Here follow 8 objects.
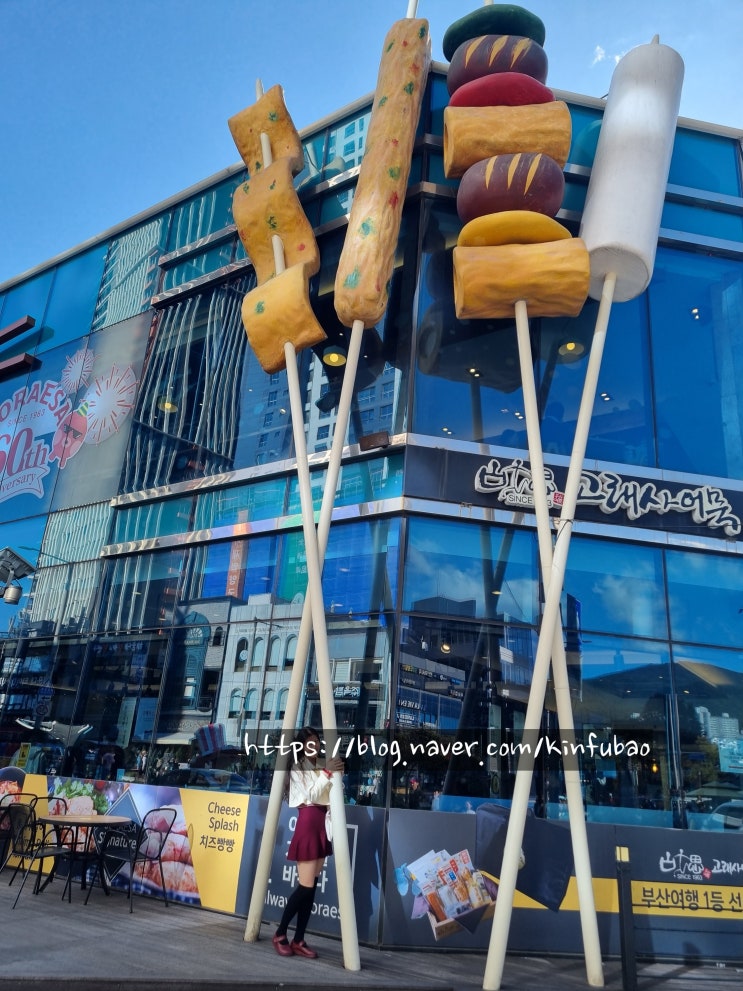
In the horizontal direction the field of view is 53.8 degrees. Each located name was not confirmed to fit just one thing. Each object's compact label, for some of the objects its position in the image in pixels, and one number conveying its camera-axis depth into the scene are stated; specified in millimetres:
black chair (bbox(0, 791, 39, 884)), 9227
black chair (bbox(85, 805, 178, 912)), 8656
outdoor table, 7891
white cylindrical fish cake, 7910
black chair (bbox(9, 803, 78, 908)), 8492
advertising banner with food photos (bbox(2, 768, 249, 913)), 8109
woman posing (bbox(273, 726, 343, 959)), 6246
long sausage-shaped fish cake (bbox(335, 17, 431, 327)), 8047
